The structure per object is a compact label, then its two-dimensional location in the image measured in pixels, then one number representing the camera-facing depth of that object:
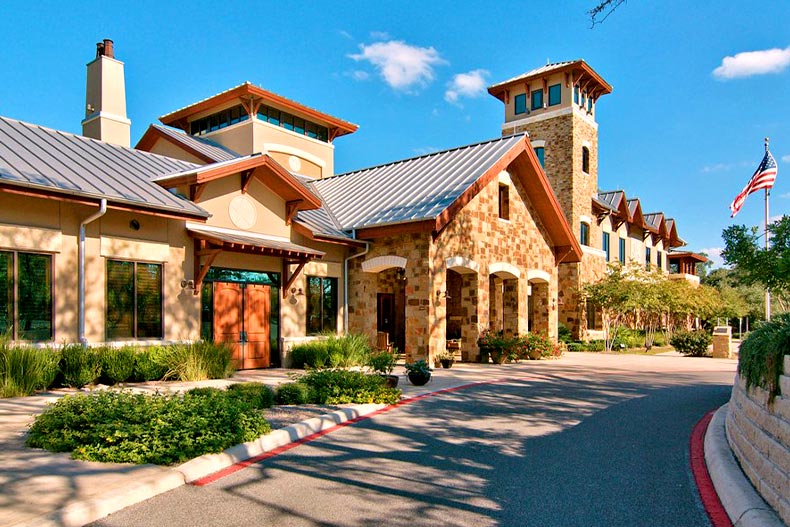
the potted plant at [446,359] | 17.30
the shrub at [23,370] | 10.55
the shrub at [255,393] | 9.80
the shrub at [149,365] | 12.74
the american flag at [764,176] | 20.39
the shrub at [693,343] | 25.64
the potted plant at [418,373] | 13.32
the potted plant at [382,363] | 12.53
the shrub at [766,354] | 5.68
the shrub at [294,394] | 10.58
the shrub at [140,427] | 6.68
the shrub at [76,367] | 11.66
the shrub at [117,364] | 12.22
